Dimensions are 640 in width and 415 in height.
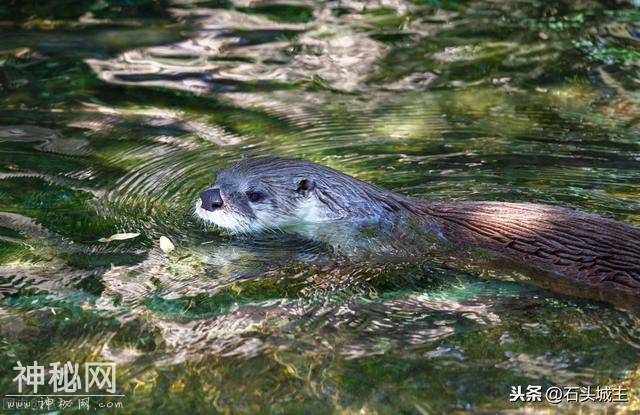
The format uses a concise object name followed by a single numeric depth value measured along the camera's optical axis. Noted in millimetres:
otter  4184
